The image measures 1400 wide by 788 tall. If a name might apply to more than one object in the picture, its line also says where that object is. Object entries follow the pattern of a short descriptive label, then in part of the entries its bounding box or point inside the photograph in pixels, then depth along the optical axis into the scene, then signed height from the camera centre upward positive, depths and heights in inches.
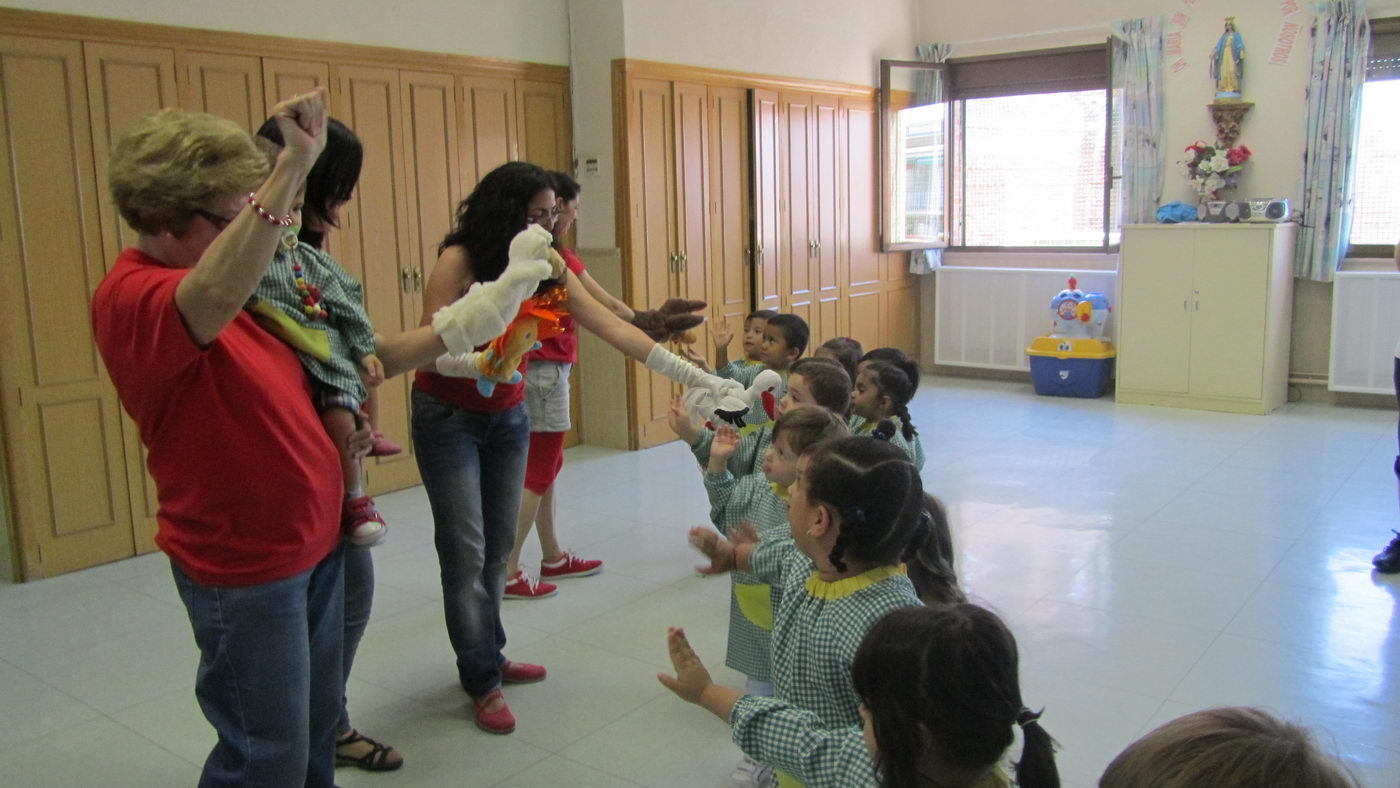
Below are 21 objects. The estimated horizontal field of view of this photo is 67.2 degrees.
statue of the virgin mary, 269.1 +41.6
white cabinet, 259.8 -21.9
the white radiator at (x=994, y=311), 308.8 -23.4
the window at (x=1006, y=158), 305.6 +22.5
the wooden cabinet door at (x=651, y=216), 235.0 +5.7
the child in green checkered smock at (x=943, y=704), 49.5 -22.0
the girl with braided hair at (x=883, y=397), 121.9 -18.6
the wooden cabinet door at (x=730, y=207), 257.3 +8.0
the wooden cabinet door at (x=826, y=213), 290.8 +6.7
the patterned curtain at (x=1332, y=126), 255.1 +24.0
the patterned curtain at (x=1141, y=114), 283.4 +30.9
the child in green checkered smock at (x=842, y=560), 66.0 -20.8
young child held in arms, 68.4 -5.8
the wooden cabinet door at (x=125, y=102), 161.9 +23.7
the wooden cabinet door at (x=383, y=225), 196.9 +4.3
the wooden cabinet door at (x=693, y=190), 246.1 +11.8
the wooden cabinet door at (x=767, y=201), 267.6 +9.7
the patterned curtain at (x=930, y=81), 320.2 +46.3
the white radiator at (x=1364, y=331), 254.8 -25.9
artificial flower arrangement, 270.2 +15.7
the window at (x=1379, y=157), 256.5 +16.5
